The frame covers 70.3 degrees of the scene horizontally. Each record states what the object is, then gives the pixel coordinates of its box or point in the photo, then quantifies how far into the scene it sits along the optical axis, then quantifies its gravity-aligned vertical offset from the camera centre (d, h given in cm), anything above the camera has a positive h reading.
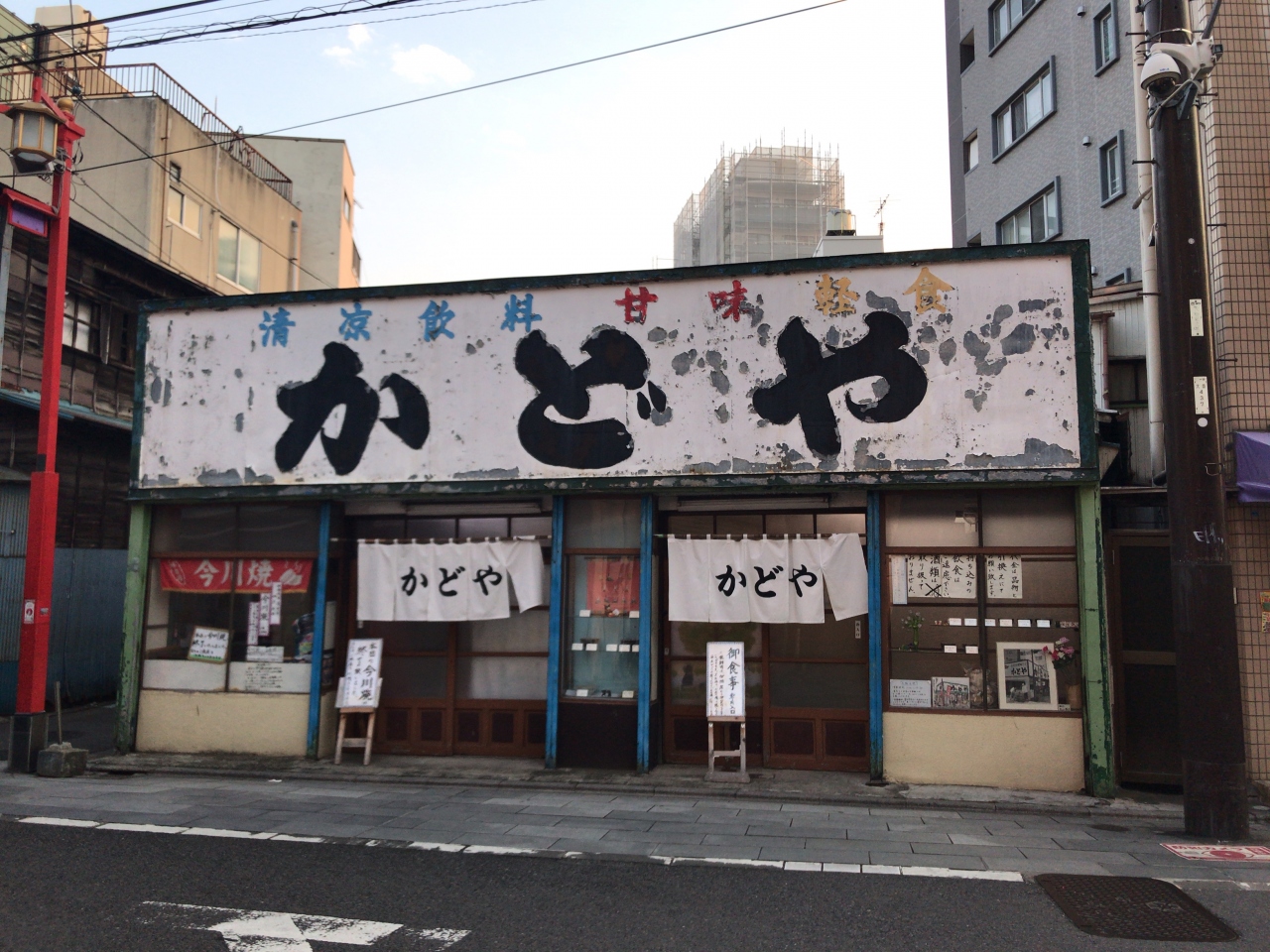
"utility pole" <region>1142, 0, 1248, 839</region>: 805 +107
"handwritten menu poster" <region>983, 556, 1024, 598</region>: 1032 +24
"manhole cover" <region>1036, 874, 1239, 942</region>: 589 -215
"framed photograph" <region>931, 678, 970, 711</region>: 1024 -109
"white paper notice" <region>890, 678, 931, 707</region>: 1033 -110
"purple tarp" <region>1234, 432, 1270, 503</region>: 929 +139
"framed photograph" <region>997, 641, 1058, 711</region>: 1006 -88
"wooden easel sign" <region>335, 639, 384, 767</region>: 1147 -122
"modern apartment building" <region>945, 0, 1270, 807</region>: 971 +217
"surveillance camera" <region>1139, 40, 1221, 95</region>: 838 +497
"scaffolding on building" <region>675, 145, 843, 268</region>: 3931 +1722
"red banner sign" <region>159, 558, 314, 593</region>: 1222 +20
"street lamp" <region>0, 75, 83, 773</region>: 1101 +184
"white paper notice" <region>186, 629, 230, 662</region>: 1228 -76
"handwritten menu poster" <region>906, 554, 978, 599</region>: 1041 +23
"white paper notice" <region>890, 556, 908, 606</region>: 1052 +17
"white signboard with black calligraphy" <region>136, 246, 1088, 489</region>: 1023 +264
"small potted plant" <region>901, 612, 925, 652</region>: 1044 -31
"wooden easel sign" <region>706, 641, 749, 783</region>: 1043 -111
